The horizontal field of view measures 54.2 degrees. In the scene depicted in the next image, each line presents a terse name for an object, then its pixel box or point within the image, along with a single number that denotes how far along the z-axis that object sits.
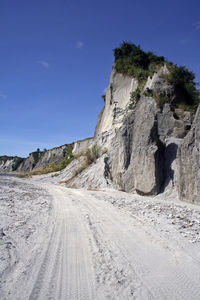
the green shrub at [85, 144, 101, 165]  16.36
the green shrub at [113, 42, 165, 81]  22.03
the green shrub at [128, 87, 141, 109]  17.23
